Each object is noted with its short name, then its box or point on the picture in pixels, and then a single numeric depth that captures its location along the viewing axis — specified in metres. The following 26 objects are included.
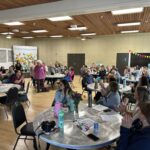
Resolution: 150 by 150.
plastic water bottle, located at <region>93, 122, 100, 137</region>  2.07
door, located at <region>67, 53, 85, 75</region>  13.94
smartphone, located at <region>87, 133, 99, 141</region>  1.92
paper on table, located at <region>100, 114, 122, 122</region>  2.51
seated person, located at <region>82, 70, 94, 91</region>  6.65
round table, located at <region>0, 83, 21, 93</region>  4.88
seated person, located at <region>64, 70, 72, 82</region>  8.35
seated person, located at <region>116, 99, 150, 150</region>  1.56
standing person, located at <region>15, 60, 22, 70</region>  10.93
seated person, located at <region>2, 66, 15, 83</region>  6.38
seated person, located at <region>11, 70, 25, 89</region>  6.08
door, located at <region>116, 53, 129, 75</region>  12.42
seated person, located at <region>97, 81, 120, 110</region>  3.35
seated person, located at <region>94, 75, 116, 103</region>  4.02
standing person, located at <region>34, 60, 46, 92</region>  7.82
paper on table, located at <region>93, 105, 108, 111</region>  2.95
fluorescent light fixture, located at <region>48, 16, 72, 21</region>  6.24
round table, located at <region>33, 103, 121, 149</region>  1.84
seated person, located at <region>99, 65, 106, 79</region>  8.79
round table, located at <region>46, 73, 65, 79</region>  8.55
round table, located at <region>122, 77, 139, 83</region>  6.71
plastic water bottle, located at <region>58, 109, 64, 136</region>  2.13
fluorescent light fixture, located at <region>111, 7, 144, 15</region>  5.28
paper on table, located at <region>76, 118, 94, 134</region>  2.14
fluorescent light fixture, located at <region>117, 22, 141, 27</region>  7.46
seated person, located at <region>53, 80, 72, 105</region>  3.33
